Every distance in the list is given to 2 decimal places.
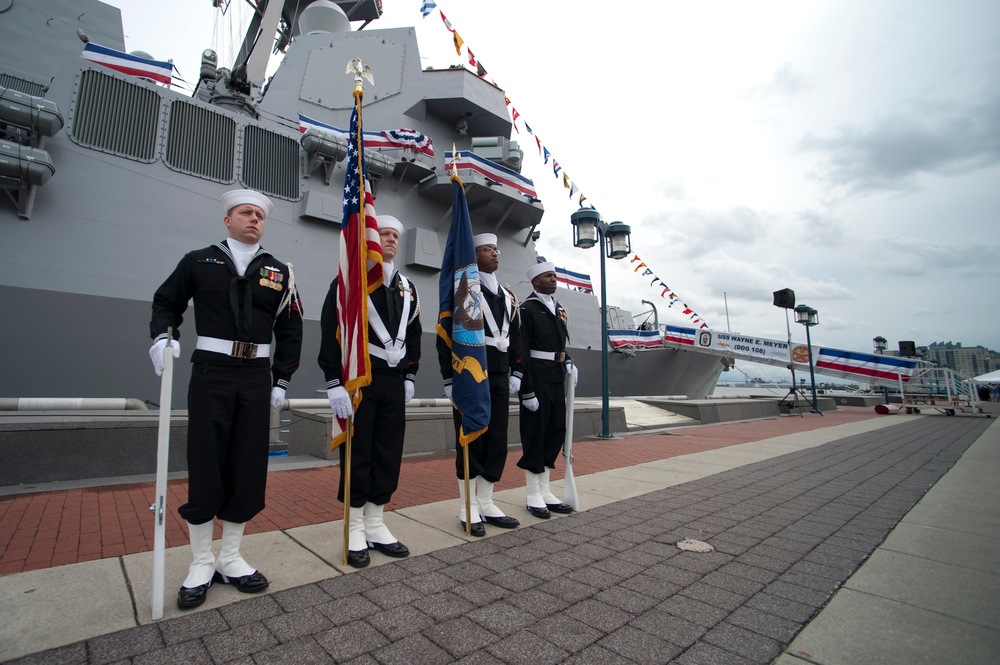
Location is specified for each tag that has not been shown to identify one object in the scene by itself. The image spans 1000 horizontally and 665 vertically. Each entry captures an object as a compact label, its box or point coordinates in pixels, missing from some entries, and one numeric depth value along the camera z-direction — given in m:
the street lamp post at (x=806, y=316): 18.11
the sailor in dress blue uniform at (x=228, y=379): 2.27
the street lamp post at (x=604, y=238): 8.53
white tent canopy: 26.19
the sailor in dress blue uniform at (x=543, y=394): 3.80
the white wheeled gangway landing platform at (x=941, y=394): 17.20
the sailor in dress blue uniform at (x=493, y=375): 3.51
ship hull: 6.89
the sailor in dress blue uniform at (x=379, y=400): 2.82
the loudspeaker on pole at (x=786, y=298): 16.67
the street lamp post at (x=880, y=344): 25.36
